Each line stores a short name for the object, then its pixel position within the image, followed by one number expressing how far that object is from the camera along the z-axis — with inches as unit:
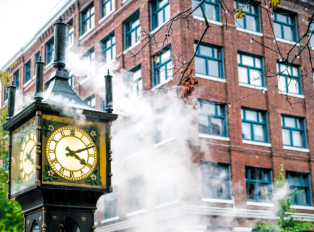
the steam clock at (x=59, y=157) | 202.5
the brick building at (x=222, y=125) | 820.6
